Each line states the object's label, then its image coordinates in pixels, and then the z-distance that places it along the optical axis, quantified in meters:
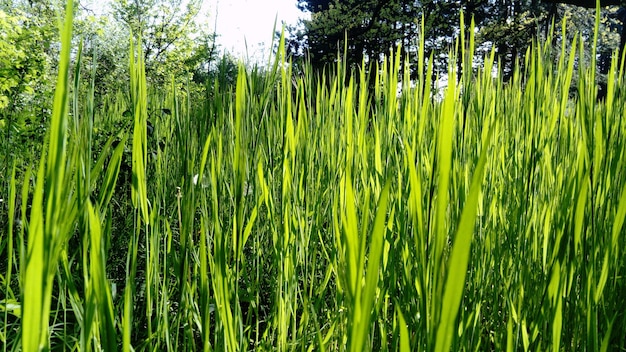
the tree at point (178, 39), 10.38
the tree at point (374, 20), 7.97
